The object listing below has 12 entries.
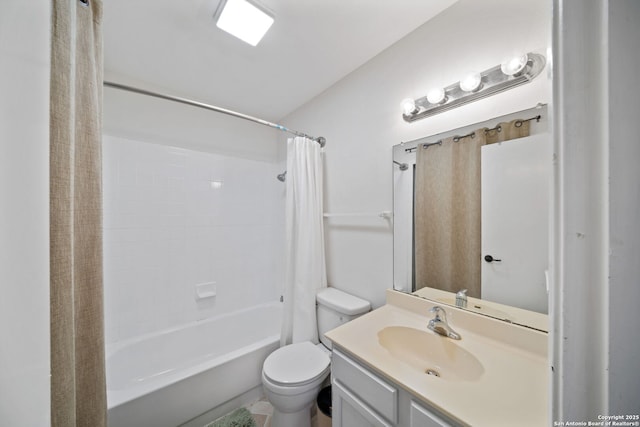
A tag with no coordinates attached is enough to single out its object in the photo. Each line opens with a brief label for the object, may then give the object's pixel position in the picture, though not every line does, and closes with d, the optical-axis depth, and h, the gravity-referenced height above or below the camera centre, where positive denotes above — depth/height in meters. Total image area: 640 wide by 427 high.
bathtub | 1.11 -1.05
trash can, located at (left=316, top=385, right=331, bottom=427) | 1.15 -1.09
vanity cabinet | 0.64 -0.65
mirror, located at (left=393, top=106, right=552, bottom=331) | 0.84 -0.07
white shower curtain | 1.57 -0.23
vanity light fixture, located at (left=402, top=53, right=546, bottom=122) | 0.84 +0.57
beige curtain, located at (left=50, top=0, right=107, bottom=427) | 0.46 +0.00
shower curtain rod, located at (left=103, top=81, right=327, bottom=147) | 1.18 +0.71
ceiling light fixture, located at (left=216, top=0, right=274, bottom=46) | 1.04 +1.01
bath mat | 1.31 -1.30
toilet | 1.14 -0.91
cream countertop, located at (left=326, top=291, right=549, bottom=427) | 0.56 -0.53
